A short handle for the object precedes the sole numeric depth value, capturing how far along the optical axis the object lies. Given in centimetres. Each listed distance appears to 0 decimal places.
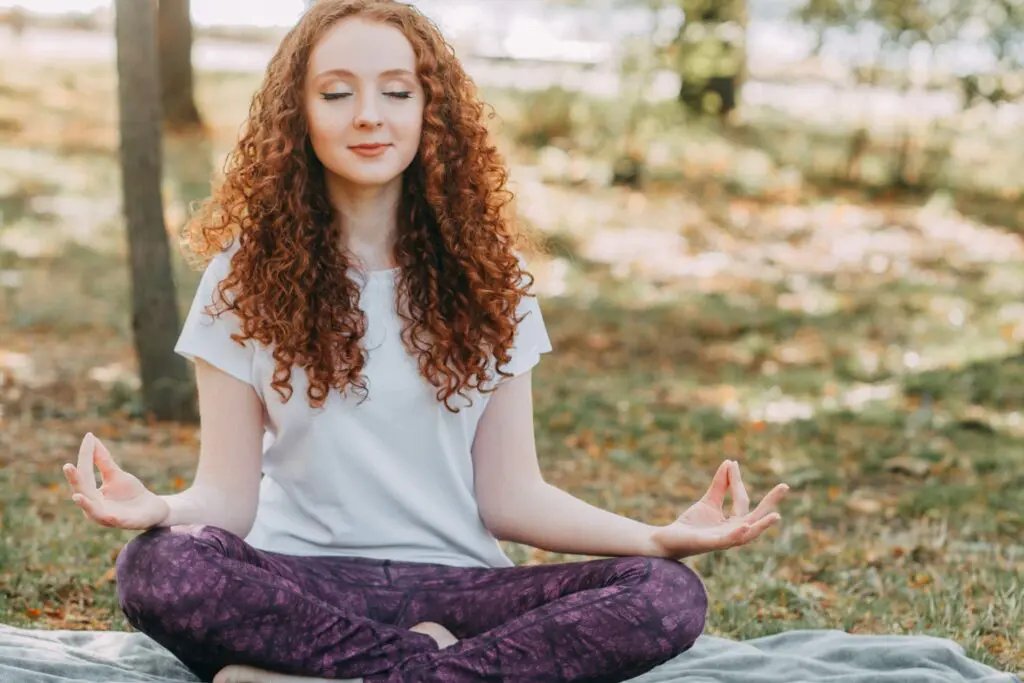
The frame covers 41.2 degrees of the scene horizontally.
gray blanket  291
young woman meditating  262
